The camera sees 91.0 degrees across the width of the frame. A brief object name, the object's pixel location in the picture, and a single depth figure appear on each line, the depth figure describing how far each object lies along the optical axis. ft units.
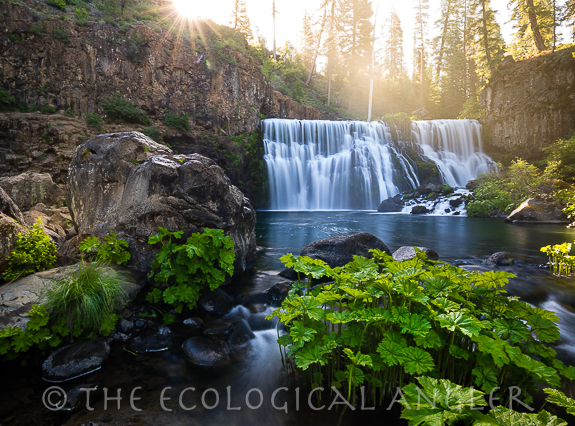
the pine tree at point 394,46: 164.14
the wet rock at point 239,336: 12.21
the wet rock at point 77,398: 8.36
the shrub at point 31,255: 12.57
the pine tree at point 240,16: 120.83
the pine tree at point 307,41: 143.74
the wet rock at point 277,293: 16.20
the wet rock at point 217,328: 12.70
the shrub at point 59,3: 59.31
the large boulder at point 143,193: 15.87
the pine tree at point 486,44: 87.39
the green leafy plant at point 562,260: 17.48
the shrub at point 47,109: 53.47
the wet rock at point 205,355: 10.68
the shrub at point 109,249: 14.03
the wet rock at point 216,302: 14.49
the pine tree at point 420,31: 143.34
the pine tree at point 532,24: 76.64
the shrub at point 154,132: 58.38
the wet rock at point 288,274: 19.85
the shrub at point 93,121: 54.34
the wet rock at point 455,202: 61.52
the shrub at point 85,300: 10.91
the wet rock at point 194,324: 12.87
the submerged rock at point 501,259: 23.35
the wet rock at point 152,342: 11.39
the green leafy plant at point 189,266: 13.16
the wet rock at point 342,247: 20.27
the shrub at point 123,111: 57.88
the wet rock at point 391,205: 67.62
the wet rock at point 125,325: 12.17
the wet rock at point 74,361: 9.59
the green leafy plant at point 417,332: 6.46
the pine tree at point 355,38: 133.69
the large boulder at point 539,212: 44.27
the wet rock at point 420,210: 62.85
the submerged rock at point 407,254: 20.56
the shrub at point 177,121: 65.26
